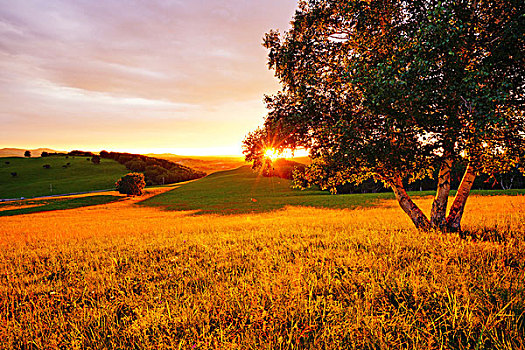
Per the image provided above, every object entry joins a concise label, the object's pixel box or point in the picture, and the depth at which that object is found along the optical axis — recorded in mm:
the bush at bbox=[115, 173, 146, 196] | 49531
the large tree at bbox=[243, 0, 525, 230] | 5516
